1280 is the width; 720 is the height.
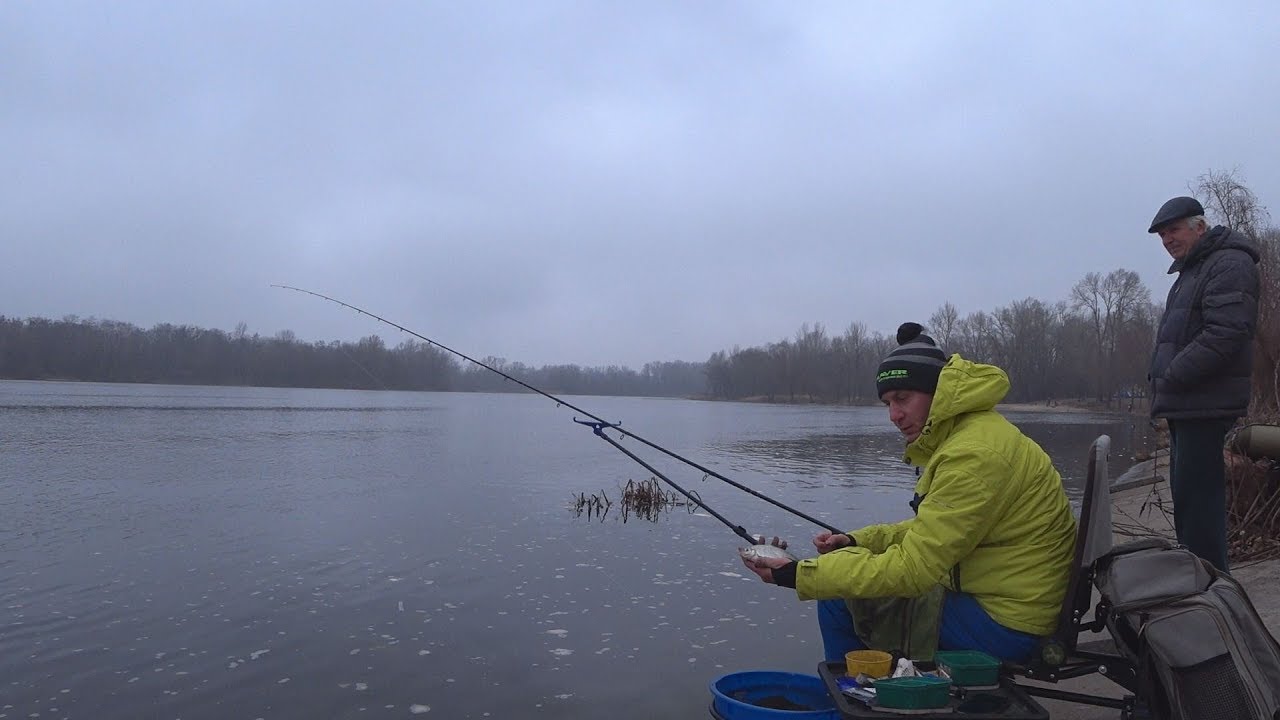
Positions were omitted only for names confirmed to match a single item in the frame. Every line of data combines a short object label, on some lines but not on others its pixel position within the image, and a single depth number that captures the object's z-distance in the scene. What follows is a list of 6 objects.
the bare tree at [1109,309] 71.69
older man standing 3.86
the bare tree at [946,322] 86.88
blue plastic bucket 3.23
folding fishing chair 2.64
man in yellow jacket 2.71
